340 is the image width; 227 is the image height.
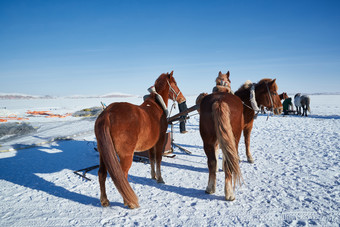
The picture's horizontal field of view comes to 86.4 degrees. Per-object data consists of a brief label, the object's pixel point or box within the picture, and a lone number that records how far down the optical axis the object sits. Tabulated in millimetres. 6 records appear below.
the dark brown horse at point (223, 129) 3004
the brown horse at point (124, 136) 2672
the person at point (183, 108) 4941
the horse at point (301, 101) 15778
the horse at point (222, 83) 4164
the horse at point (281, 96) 4868
